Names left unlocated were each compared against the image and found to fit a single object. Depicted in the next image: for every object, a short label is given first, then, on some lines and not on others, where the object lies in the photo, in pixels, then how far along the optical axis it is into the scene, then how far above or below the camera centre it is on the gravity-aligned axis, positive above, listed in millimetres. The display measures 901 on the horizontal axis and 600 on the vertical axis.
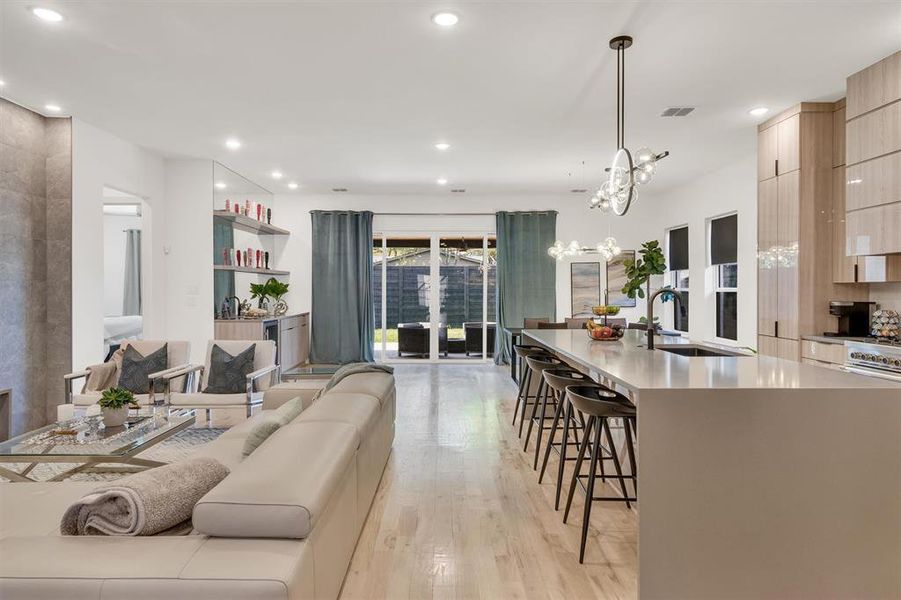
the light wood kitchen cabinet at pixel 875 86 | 3660 +1532
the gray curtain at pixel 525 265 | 8797 +568
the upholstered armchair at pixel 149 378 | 4250 -655
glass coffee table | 2906 -832
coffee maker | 4527 -134
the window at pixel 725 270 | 6957 +401
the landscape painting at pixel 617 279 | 9000 +351
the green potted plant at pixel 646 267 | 7664 +476
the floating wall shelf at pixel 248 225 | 6676 +1060
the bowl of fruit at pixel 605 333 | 3955 -245
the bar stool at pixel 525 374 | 4457 -672
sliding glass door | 9055 +78
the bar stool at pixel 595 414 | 2418 -527
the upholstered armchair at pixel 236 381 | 4359 -712
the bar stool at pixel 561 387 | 2996 -514
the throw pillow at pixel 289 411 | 2609 -571
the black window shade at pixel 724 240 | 6949 +801
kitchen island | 2078 -752
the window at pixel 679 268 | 8203 +491
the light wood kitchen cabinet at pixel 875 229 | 3689 +513
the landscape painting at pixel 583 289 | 9008 +182
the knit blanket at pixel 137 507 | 1547 -615
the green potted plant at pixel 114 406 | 3389 -680
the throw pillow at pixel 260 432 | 2299 -587
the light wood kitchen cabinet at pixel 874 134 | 3672 +1194
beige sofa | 1313 -677
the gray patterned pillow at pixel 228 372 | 4609 -631
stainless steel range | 3662 -421
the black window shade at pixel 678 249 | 8188 +798
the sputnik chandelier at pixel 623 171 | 3482 +876
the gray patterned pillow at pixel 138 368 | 4551 -598
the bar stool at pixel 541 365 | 3705 -463
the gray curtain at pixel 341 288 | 8727 +186
